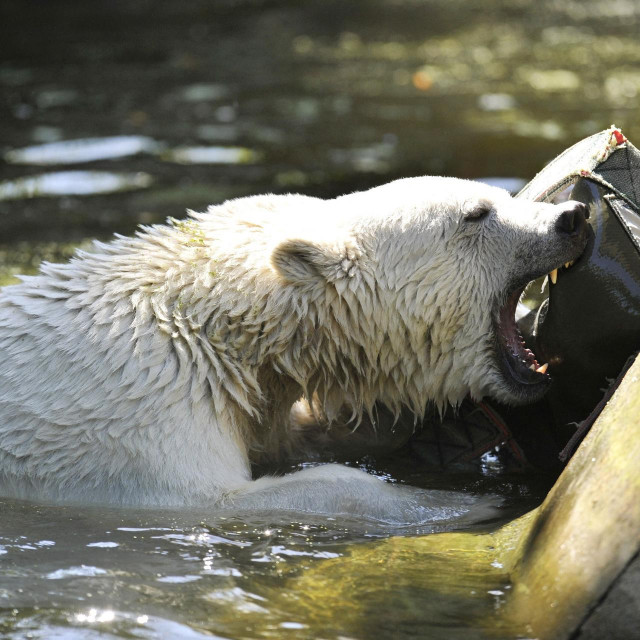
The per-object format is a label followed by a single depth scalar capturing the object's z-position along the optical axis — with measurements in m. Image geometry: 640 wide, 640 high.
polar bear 8.59
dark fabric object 8.07
